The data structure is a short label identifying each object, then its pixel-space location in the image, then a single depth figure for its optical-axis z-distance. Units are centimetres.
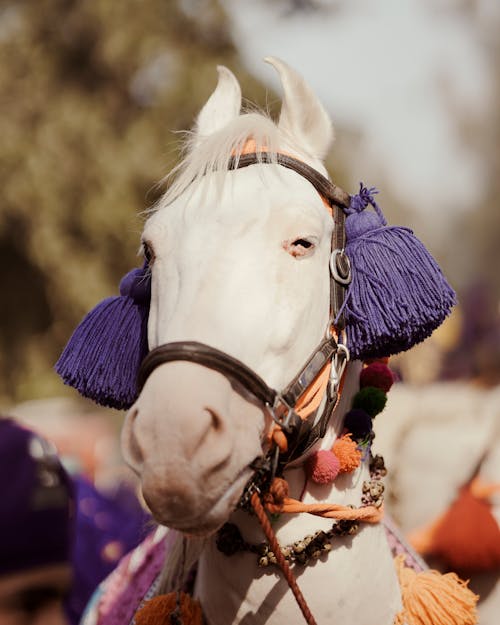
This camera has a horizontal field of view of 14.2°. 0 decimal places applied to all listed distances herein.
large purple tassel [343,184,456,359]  272
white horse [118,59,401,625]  249
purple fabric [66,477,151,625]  353
